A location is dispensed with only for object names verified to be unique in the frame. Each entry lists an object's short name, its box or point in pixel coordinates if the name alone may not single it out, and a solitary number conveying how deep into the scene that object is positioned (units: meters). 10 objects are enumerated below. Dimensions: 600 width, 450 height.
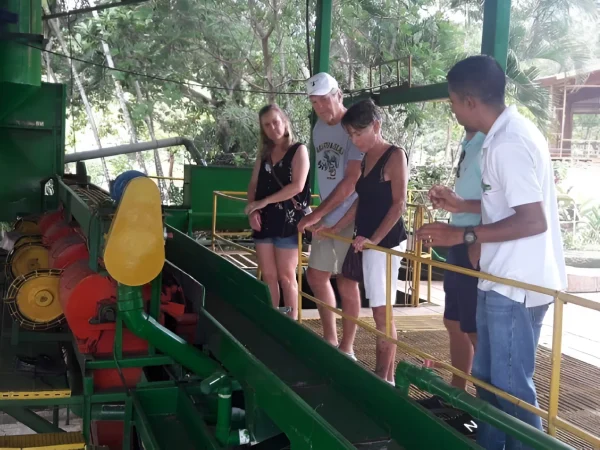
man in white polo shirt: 2.00
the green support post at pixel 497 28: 5.15
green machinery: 2.09
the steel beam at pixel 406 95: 5.94
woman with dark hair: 3.08
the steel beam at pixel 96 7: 6.54
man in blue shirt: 2.64
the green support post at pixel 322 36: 7.08
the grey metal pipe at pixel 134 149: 10.34
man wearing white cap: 3.48
